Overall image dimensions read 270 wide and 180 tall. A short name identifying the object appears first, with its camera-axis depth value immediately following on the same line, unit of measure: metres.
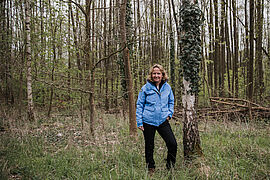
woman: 3.10
